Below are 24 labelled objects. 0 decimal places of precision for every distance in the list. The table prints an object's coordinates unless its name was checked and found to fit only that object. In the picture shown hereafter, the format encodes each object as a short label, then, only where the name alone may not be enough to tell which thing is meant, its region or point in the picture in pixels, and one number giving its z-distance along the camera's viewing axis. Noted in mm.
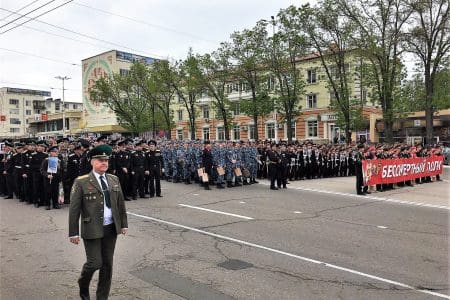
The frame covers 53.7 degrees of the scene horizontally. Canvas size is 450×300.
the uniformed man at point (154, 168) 14336
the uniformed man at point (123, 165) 13758
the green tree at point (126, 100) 45531
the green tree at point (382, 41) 27797
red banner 15180
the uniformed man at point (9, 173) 14594
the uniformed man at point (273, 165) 16219
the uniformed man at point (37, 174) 12602
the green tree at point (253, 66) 32125
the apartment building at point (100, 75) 73562
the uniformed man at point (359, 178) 14820
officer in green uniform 4703
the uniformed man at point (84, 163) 11436
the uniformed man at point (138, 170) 13883
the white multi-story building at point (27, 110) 93562
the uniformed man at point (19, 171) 13920
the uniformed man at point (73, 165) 12906
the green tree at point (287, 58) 30312
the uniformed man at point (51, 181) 12156
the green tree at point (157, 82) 39438
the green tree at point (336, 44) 29250
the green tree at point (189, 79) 36156
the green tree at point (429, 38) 27312
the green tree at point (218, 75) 34562
